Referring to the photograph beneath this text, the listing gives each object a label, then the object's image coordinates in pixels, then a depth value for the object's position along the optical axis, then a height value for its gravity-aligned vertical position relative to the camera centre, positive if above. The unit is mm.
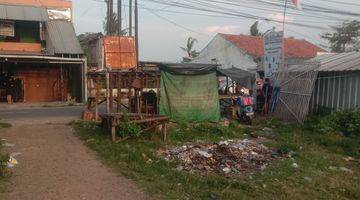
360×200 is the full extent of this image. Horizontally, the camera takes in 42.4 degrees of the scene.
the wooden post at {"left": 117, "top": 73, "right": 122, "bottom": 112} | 14633 -783
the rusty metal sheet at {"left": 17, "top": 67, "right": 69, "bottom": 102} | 28359 -868
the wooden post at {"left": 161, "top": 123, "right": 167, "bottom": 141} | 12579 -1604
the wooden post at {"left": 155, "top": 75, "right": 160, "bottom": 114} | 16266 -862
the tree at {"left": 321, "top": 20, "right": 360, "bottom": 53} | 41594 +3420
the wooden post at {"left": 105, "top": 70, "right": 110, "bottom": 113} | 16141 -643
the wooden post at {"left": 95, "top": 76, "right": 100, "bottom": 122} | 15973 -869
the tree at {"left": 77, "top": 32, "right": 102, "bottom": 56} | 35594 +2486
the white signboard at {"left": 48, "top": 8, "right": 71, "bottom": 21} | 30078 +3681
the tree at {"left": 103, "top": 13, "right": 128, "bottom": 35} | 35350 +3356
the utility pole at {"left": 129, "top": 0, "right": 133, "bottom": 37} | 27855 +3331
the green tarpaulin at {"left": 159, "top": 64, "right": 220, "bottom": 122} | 16391 -724
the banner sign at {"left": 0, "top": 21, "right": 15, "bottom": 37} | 27297 +2398
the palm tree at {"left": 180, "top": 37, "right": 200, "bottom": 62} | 43938 +2100
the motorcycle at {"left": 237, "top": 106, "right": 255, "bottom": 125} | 17344 -1577
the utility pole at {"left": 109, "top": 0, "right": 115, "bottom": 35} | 27922 +3768
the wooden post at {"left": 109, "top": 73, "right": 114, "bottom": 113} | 15324 -682
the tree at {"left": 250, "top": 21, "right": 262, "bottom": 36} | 46000 +4323
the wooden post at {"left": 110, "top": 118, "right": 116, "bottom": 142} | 11984 -1529
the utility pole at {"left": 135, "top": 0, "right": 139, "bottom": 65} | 27712 +2528
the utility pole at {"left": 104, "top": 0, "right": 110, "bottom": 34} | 28148 +3676
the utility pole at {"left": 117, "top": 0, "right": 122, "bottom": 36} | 26828 +3243
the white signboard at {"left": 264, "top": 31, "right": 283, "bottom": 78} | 19130 +905
